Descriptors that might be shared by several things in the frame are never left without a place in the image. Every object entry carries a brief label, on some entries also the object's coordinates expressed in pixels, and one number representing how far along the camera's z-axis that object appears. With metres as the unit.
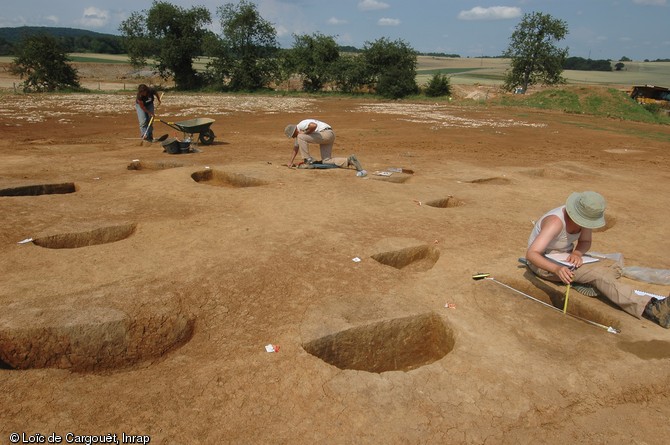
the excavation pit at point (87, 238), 5.38
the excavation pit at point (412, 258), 5.32
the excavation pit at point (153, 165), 9.47
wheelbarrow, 11.70
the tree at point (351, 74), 36.19
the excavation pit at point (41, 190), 7.22
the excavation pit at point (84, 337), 3.48
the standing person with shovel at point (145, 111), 11.92
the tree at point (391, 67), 34.66
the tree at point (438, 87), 35.12
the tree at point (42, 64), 31.48
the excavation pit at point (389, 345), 3.66
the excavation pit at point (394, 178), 9.05
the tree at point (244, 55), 37.09
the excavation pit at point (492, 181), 9.42
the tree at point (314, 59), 37.06
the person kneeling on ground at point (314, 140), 9.18
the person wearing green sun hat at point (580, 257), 4.06
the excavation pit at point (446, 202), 7.64
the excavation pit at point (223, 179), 8.48
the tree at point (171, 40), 36.81
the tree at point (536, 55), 37.03
